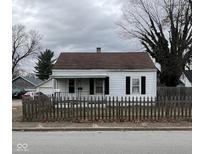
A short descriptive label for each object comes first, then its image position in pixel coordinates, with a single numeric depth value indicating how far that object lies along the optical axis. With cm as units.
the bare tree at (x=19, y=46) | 6822
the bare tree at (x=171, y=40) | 3741
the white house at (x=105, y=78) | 2611
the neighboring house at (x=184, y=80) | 4844
